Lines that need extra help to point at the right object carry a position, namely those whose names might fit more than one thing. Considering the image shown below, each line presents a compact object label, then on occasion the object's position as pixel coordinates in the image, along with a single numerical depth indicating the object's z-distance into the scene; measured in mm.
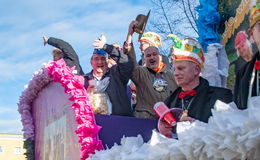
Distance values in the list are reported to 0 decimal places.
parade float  1496
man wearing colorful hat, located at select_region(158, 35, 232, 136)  2889
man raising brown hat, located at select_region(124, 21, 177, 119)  4051
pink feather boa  3162
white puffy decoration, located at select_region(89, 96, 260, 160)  1422
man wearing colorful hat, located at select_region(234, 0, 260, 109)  2070
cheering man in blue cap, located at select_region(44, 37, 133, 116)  3805
